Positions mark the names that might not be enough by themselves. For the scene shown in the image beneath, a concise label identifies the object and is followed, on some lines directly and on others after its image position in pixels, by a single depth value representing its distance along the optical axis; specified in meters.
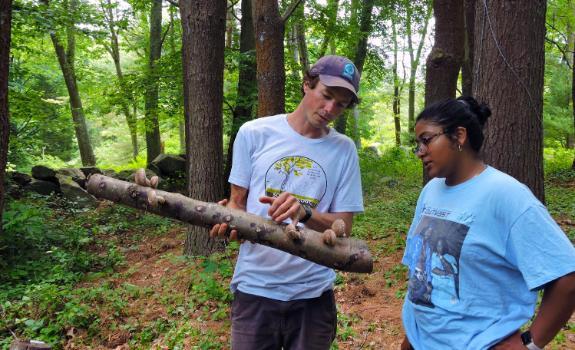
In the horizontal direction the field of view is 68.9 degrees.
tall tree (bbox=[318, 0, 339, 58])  12.11
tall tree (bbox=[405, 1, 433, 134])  23.97
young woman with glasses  1.58
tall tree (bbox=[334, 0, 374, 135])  15.51
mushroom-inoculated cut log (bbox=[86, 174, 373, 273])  1.99
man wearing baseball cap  2.13
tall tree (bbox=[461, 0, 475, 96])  6.96
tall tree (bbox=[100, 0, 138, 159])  12.20
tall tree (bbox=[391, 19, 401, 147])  26.98
